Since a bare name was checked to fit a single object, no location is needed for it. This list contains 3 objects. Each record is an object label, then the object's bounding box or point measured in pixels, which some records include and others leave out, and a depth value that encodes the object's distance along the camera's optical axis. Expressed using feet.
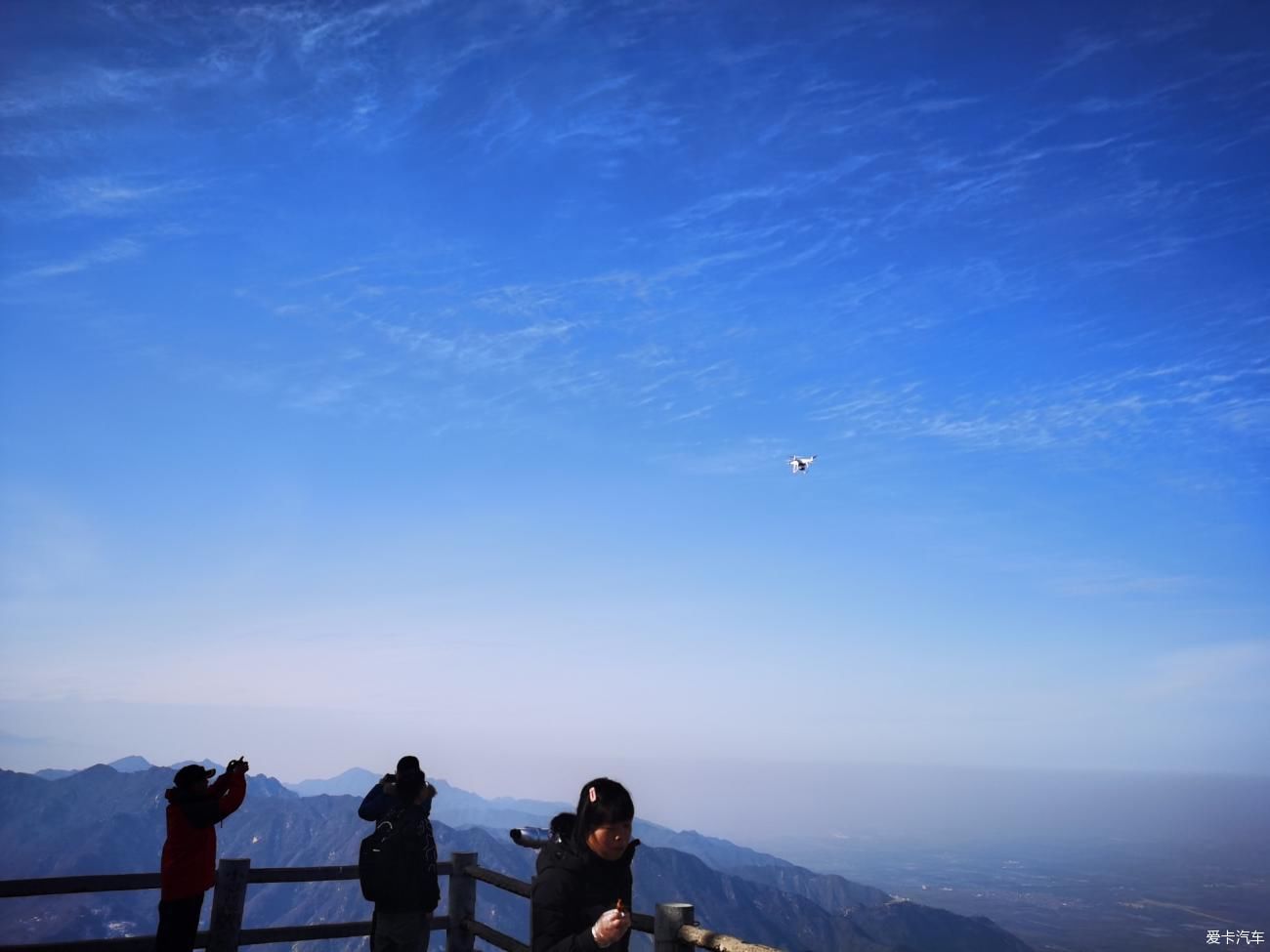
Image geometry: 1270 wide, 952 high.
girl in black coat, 14.10
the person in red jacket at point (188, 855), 25.70
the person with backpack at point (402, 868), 24.84
